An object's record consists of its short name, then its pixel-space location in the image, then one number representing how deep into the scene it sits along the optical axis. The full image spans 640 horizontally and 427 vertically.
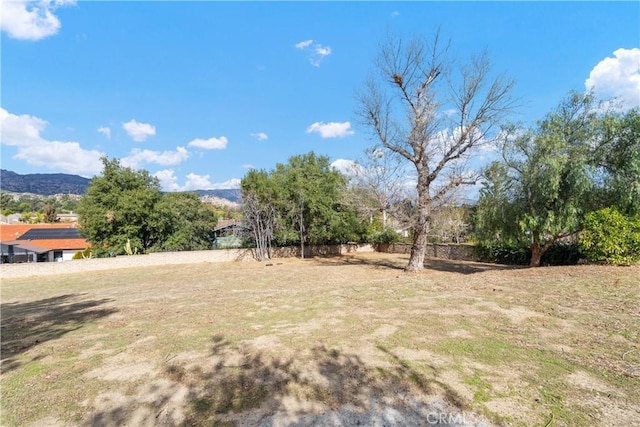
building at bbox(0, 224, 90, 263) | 26.02
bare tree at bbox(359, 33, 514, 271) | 11.13
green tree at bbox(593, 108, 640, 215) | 9.17
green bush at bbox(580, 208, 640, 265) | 8.77
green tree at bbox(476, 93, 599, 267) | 9.67
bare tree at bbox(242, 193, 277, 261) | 19.41
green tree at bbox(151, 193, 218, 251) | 20.85
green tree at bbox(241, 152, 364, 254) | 19.52
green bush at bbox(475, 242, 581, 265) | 13.02
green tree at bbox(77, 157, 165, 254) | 18.64
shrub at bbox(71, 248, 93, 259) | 18.75
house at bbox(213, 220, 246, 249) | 20.53
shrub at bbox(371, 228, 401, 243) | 25.68
